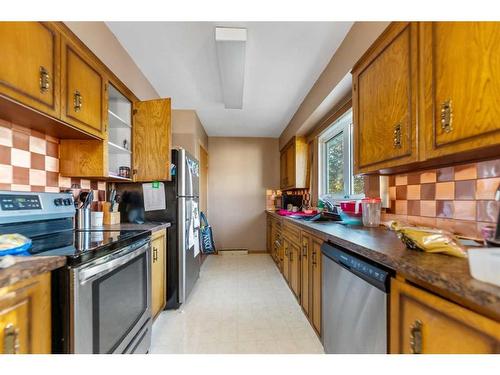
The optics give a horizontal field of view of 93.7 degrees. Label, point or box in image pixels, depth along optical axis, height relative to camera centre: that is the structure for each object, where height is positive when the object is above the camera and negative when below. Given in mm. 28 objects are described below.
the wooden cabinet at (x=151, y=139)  2176 +447
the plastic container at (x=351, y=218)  1862 -250
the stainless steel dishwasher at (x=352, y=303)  956 -568
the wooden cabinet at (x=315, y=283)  1679 -728
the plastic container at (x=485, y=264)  596 -202
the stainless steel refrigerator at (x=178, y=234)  2291 -478
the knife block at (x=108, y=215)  2059 -252
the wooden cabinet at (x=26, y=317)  693 -421
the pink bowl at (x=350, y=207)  1883 -170
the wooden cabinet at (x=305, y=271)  1949 -741
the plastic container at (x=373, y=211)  1717 -176
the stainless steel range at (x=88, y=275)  896 -411
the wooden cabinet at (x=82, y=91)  1313 +596
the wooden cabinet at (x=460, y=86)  813 +397
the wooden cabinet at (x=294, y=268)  2293 -836
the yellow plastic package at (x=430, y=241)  843 -205
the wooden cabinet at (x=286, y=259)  2758 -888
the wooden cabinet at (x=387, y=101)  1188 +512
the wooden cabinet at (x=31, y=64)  977 +562
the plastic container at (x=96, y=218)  1815 -251
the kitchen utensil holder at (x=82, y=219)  1641 -229
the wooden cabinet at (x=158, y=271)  1914 -739
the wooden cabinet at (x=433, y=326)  588 -405
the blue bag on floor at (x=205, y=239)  3677 -827
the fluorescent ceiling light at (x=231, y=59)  1770 +1108
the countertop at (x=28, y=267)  691 -267
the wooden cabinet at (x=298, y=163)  3758 +389
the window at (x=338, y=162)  2592 +321
